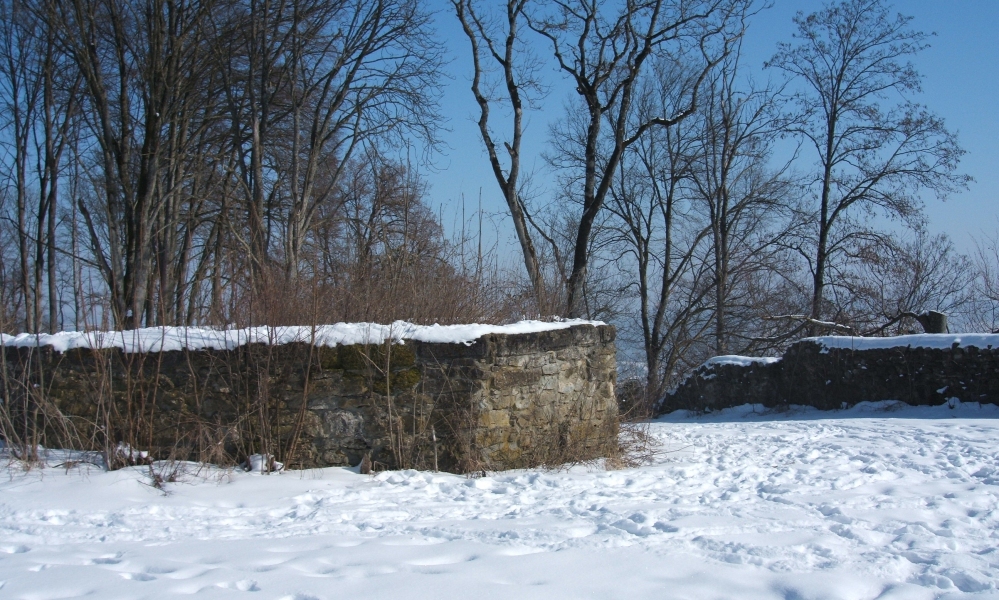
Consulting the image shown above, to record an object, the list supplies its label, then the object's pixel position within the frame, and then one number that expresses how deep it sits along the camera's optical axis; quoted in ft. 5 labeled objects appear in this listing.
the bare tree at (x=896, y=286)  62.18
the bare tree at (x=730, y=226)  69.05
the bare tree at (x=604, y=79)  45.11
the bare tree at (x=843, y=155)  63.62
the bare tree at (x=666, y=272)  72.13
